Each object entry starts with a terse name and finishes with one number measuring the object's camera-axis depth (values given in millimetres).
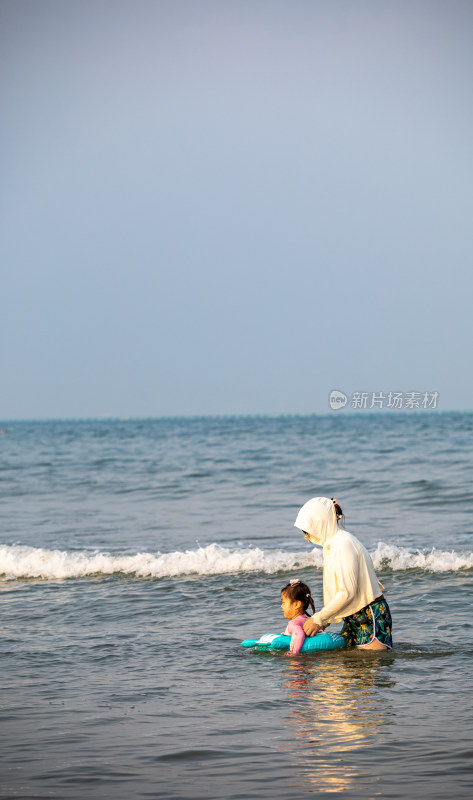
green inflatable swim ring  14625
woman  13641
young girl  14609
